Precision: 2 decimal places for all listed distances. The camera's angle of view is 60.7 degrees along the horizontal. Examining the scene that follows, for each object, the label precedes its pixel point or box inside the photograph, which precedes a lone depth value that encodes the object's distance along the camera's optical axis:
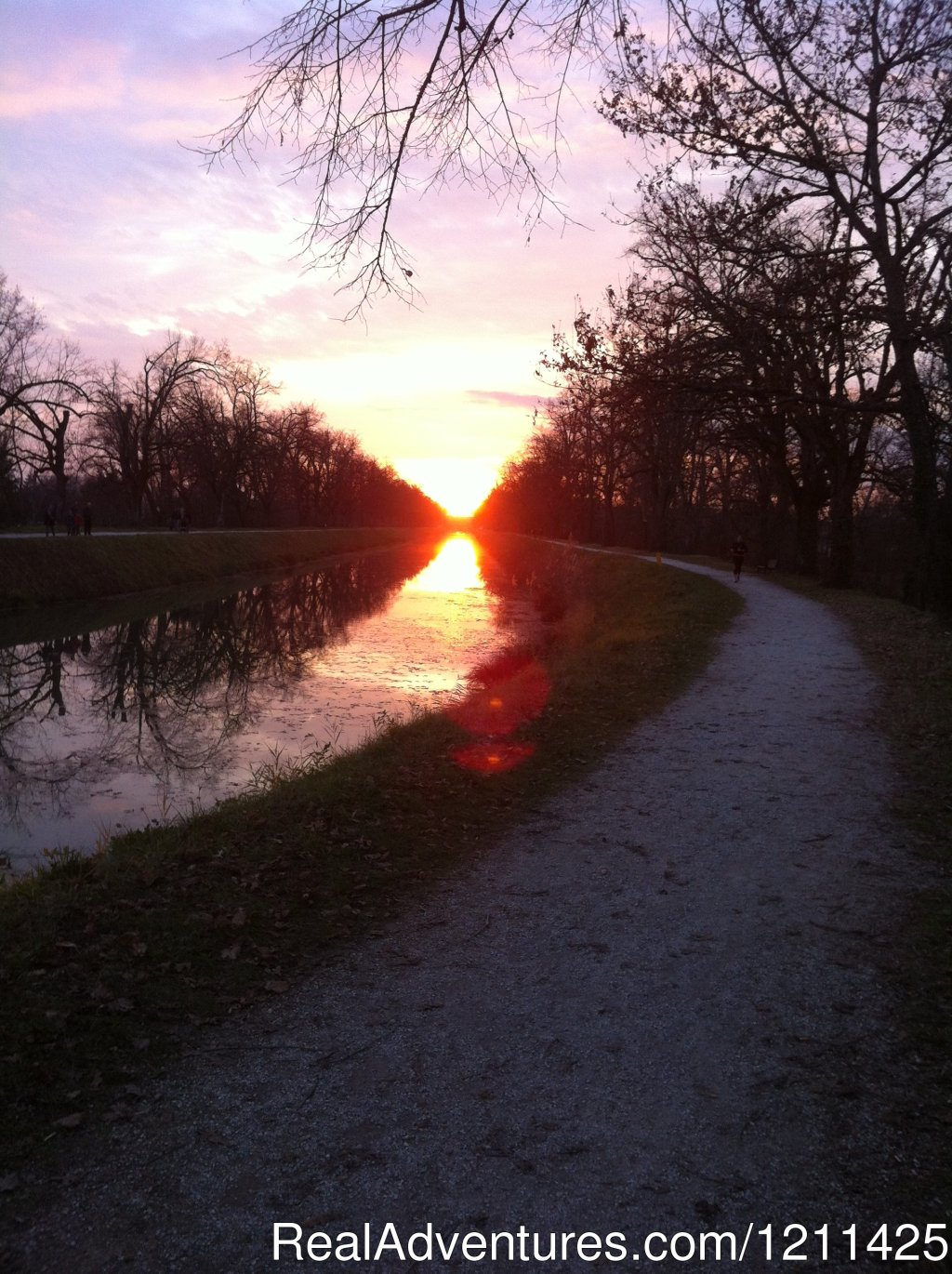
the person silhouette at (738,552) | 27.34
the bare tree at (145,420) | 57.44
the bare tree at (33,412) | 46.44
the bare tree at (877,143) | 12.59
